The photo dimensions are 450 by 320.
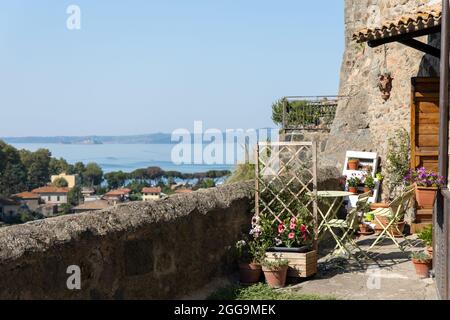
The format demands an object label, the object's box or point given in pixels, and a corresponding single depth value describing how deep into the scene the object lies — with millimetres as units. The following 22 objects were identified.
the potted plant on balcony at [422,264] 6621
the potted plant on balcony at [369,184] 10469
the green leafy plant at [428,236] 7165
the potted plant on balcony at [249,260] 6531
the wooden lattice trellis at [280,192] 7047
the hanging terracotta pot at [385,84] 10562
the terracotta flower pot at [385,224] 9258
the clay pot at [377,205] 9566
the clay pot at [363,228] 9683
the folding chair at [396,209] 7750
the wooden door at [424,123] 9227
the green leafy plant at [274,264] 6406
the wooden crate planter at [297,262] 6586
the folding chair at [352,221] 7336
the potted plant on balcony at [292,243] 6617
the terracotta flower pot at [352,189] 10445
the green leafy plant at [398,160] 9930
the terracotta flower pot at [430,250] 6969
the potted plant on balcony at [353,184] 10459
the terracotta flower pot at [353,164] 10883
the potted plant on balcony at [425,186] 8641
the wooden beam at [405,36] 7941
